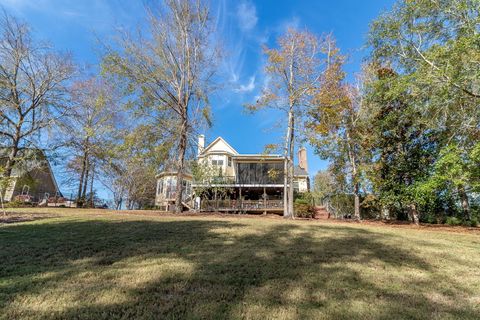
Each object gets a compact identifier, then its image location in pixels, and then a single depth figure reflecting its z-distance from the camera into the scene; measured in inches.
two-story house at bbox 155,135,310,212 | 911.0
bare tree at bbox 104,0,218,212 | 581.3
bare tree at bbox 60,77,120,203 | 662.5
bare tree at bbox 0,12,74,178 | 622.2
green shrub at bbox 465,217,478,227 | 613.4
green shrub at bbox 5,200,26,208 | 722.9
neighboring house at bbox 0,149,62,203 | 605.0
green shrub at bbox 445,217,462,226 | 640.4
